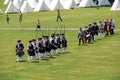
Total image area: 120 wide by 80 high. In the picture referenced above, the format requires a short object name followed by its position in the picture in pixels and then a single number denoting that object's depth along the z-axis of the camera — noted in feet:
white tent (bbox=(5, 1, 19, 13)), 271.41
